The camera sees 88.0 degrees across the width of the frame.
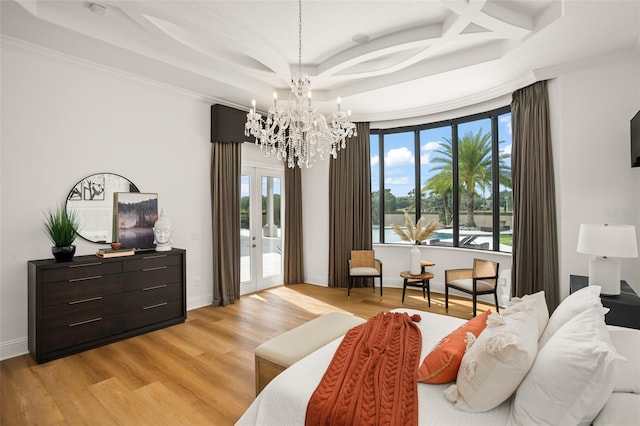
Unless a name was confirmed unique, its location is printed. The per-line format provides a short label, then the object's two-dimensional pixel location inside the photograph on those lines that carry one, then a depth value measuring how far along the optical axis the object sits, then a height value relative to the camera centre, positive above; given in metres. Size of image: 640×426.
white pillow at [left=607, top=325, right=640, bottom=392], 1.36 -0.67
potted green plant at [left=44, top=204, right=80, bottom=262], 3.23 -0.18
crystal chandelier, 2.98 +0.83
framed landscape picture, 3.87 -0.04
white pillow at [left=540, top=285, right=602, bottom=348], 1.68 -0.51
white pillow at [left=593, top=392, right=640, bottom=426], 1.19 -0.74
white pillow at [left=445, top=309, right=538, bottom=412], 1.39 -0.68
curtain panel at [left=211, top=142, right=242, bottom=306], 4.84 -0.08
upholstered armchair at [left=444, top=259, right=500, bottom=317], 4.21 -0.91
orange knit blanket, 1.46 -0.85
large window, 4.99 +0.55
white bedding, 1.43 -0.89
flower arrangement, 5.20 -0.29
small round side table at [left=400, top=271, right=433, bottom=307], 4.70 -0.94
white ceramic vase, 4.82 -0.73
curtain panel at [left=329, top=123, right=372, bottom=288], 5.81 +0.14
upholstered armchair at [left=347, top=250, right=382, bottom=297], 5.18 -0.87
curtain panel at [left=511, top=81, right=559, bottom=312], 3.87 +0.11
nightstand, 2.58 -0.78
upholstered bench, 2.17 -0.92
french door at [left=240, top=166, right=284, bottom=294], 5.49 -0.25
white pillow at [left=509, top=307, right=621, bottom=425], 1.20 -0.64
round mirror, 3.59 +0.13
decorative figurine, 4.05 -0.22
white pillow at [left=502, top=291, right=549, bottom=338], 1.82 -0.54
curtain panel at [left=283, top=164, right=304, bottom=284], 6.11 -0.29
